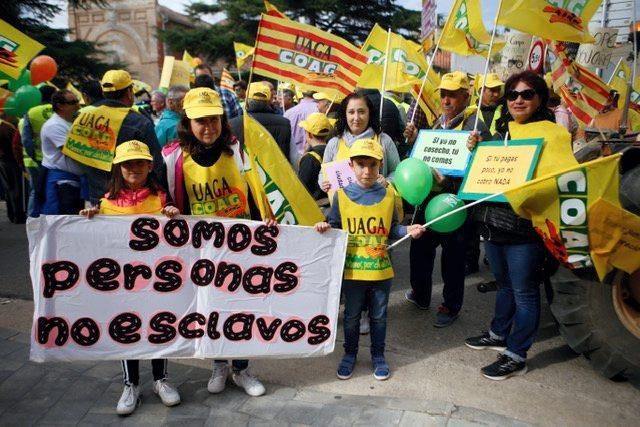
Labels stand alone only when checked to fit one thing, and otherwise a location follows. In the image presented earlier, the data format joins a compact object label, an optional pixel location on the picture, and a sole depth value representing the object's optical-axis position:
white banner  3.15
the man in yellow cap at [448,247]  4.27
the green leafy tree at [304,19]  26.72
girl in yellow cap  3.20
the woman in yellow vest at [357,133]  4.04
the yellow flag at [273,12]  4.34
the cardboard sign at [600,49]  6.69
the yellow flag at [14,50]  4.82
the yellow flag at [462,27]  4.88
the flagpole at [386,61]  4.64
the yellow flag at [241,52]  11.43
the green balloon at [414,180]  3.67
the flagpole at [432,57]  4.91
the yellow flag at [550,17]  3.81
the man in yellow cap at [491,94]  5.13
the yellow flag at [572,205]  2.91
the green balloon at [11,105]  7.32
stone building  35.09
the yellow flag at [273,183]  3.41
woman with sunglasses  3.33
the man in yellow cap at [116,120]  4.34
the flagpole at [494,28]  3.71
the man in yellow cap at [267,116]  5.54
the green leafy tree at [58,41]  17.67
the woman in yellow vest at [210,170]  3.29
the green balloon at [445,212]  3.59
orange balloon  7.64
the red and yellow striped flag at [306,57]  4.13
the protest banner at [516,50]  7.64
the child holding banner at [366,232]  3.43
